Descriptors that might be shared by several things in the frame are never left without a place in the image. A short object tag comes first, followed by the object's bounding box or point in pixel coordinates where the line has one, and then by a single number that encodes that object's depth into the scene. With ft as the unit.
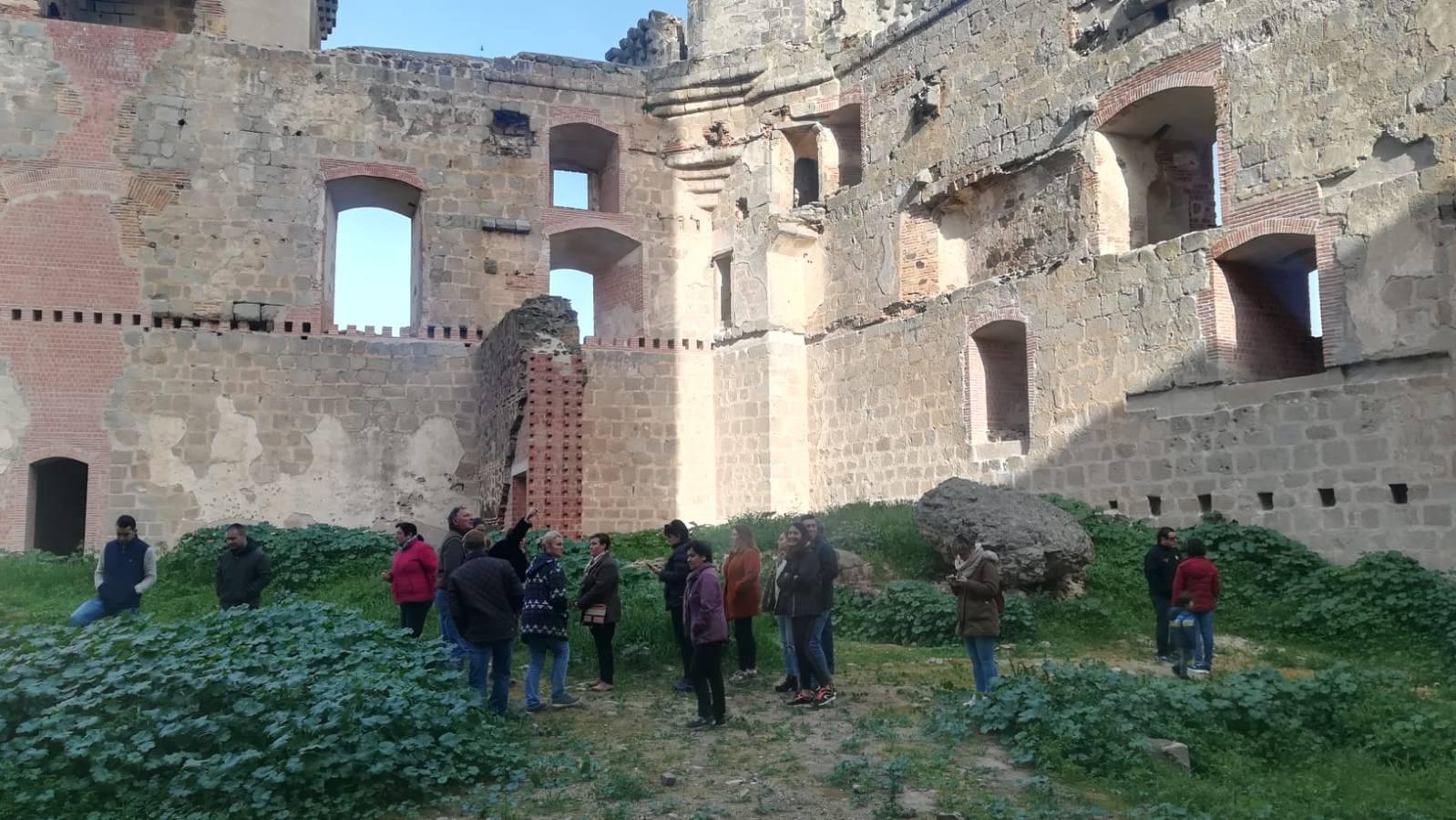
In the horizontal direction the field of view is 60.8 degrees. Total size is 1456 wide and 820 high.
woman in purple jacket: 25.17
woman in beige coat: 25.68
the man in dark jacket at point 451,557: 29.22
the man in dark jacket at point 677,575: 29.91
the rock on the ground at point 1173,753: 21.44
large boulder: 38.17
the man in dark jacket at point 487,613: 25.26
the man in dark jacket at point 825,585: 27.76
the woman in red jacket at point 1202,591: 29.99
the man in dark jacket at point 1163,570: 32.96
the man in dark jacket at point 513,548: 28.48
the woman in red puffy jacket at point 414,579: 30.25
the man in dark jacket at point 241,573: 32.53
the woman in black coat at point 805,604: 27.35
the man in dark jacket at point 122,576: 31.35
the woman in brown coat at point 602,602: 28.94
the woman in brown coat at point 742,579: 29.19
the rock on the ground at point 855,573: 41.27
